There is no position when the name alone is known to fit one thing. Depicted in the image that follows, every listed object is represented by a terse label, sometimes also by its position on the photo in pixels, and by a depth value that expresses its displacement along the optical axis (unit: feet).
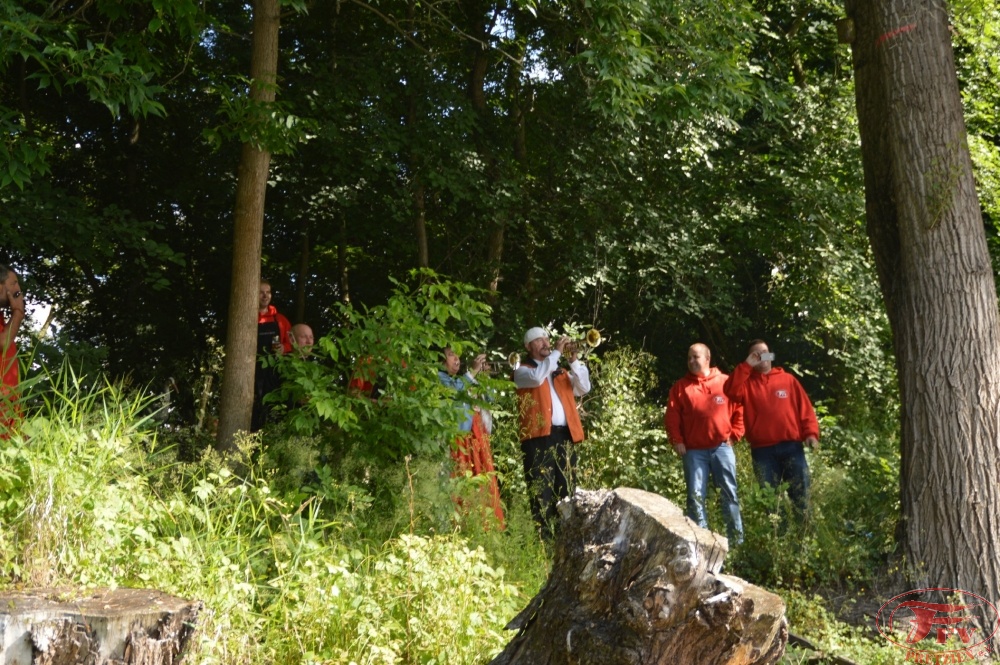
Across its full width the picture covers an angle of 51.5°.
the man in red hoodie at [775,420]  28.17
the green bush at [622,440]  34.88
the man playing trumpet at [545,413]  28.35
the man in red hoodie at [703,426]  28.12
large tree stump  10.52
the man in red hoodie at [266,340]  27.17
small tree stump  11.16
